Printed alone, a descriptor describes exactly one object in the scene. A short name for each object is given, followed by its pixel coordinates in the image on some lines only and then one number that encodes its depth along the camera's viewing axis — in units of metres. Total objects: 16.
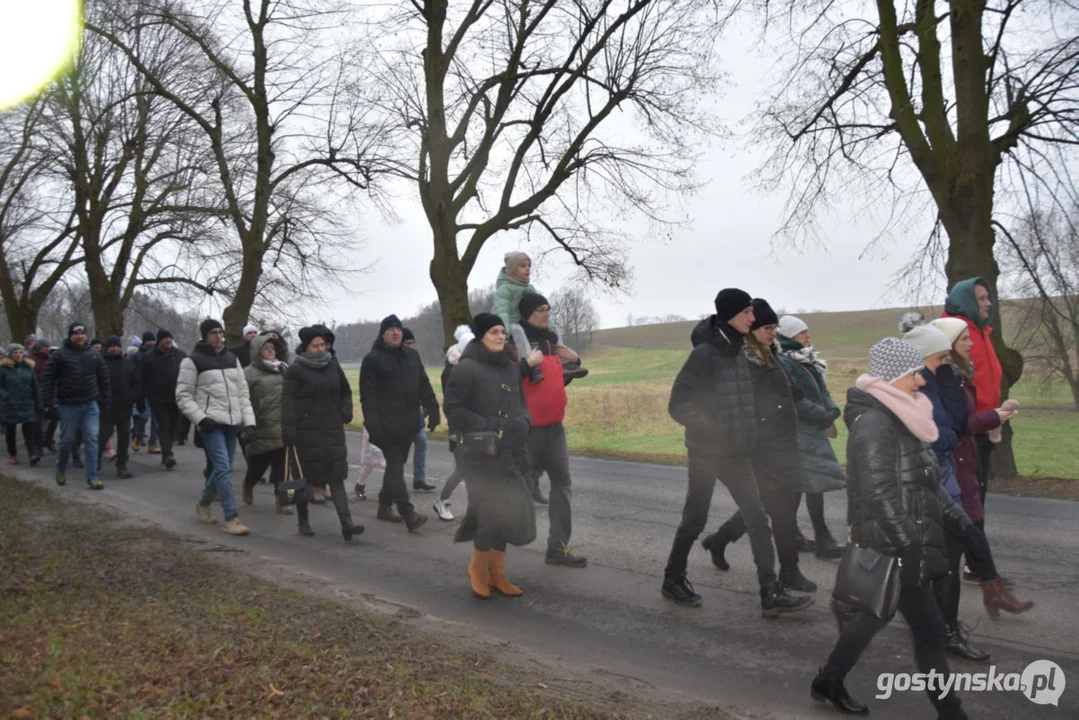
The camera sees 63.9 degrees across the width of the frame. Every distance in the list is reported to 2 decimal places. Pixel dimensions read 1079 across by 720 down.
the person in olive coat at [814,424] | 6.84
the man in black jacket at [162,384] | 13.38
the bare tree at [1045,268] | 12.86
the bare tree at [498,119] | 18.58
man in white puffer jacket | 8.54
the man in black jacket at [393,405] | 8.40
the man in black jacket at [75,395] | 11.41
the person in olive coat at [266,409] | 9.77
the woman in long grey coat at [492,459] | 6.07
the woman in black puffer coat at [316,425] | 8.19
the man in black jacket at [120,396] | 12.84
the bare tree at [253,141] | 21.00
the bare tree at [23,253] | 26.53
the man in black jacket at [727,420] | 5.55
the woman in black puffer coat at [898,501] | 3.86
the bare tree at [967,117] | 11.33
